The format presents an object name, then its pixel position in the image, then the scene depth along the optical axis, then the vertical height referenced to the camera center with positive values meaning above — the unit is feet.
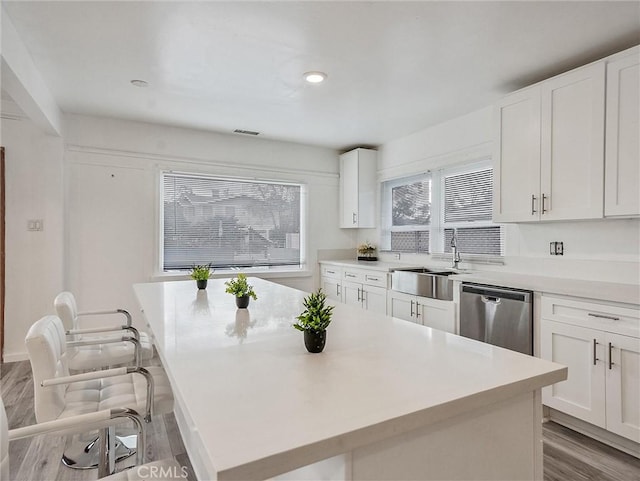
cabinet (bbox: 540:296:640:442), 6.80 -2.31
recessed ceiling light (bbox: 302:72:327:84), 9.45 +4.10
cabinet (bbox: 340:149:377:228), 16.42 +2.25
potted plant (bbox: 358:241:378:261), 16.58 -0.65
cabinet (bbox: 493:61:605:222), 8.08 +2.10
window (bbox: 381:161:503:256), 12.08 +0.97
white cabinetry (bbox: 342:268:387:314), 13.35 -1.89
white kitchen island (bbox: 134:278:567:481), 2.23 -1.15
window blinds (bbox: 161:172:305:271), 14.47 +0.63
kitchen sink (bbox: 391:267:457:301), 10.86 -1.35
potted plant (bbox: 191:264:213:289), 8.71 -0.88
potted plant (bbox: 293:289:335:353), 3.76 -0.87
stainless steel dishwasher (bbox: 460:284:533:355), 8.38 -1.83
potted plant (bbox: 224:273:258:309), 6.24 -0.89
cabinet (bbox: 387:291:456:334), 10.62 -2.19
